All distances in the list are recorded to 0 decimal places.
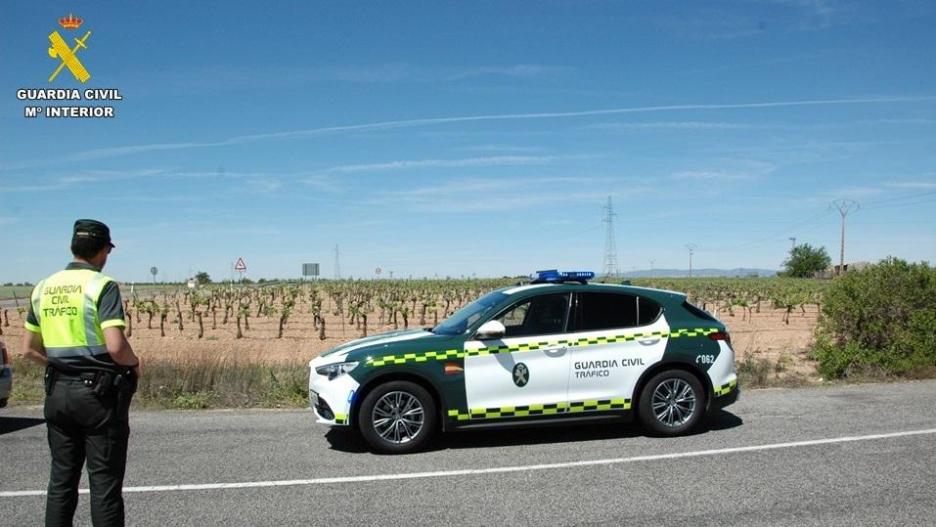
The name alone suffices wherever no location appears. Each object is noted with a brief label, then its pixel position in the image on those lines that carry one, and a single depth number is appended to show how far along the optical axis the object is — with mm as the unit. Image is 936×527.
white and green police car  7234
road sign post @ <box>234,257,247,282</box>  43844
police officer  4125
